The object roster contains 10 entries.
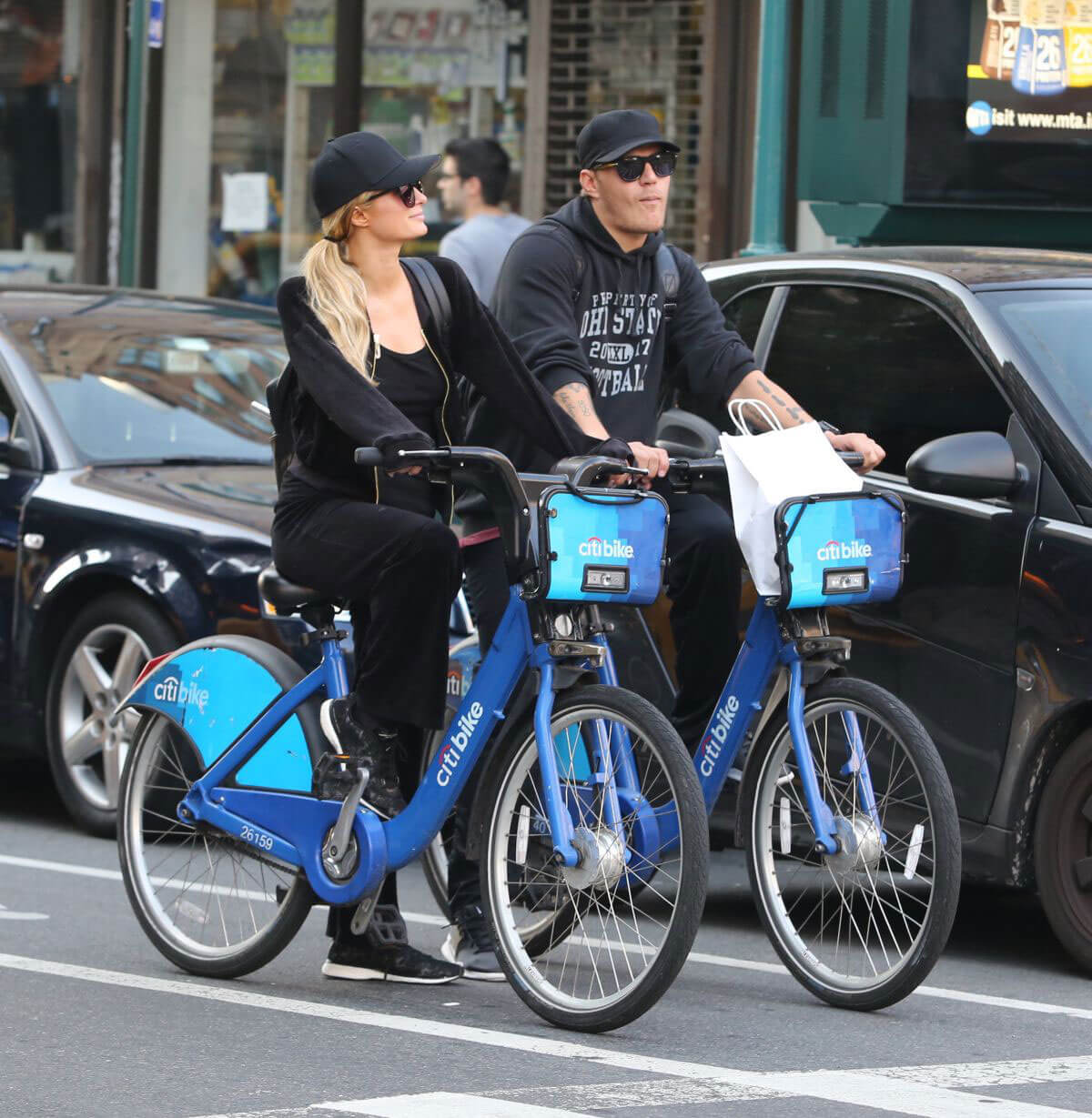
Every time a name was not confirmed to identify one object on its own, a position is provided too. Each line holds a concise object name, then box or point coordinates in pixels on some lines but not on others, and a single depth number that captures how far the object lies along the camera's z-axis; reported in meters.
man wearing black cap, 12.15
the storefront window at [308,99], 32.69
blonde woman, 11.05
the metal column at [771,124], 23.80
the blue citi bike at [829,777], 10.71
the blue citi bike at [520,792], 10.51
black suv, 12.20
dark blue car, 16.16
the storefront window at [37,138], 36.19
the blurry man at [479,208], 21.37
